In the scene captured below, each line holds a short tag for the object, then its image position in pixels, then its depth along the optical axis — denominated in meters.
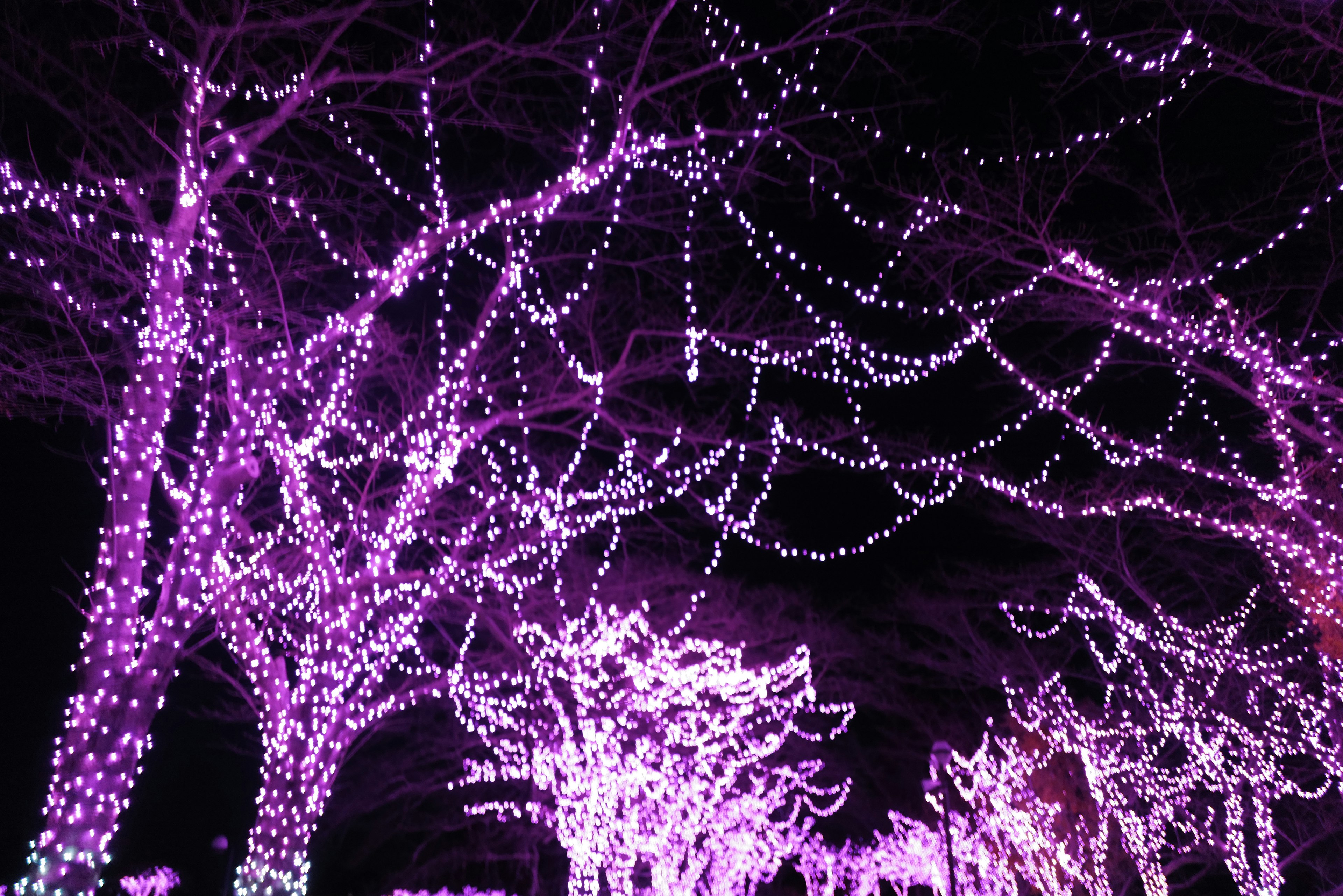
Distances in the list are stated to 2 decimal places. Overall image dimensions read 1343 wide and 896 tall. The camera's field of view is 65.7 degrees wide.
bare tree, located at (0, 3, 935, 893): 6.44
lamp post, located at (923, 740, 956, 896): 12.13
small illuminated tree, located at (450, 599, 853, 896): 12.25
